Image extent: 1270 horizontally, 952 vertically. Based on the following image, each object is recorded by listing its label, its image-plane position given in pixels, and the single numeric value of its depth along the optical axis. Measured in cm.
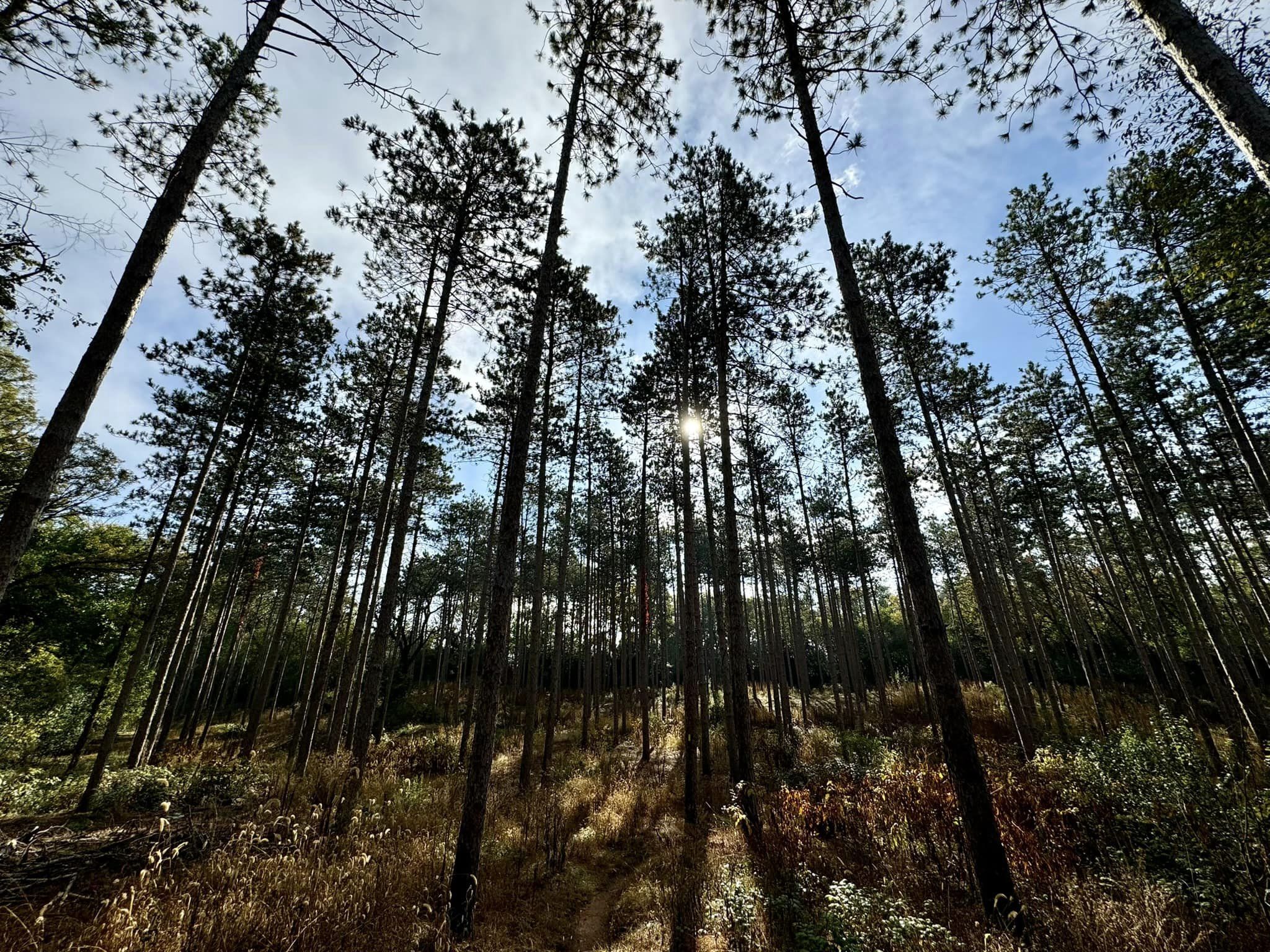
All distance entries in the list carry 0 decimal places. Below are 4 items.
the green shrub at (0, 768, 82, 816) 842
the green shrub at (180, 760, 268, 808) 800
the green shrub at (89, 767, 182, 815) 850
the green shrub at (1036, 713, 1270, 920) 397
